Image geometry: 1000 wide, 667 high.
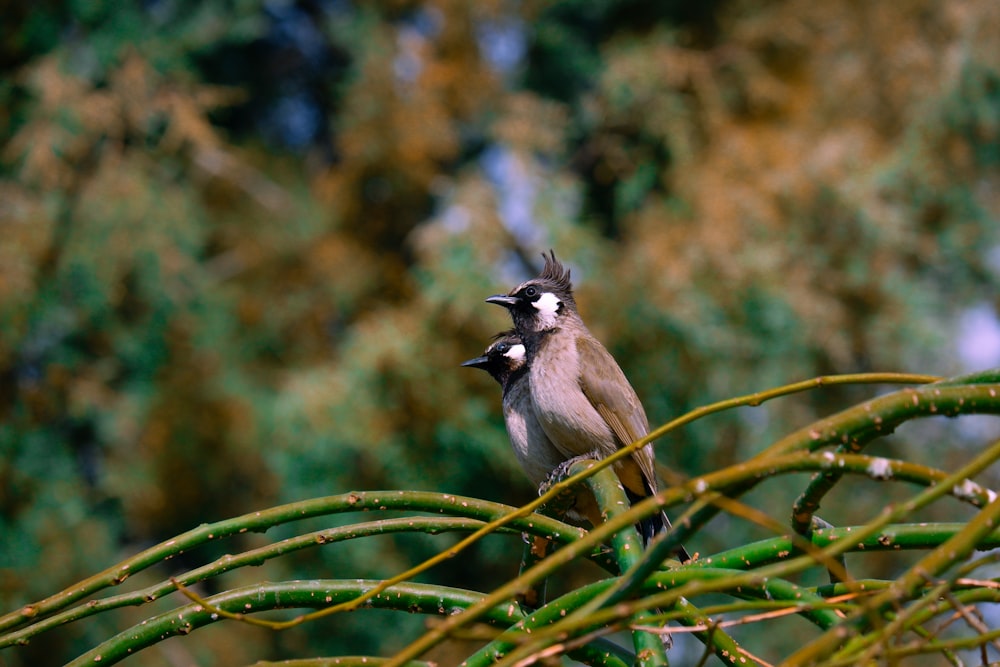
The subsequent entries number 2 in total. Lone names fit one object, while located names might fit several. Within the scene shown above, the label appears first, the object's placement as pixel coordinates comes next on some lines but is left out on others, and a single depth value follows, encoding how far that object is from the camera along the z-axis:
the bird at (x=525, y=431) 6.03
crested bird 5.76
